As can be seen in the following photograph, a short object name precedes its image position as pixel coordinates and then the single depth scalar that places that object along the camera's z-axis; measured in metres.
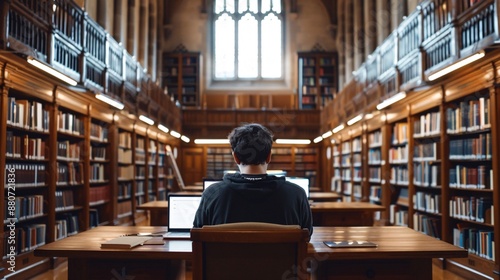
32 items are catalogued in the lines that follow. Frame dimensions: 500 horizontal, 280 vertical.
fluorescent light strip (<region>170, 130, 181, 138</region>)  12.35
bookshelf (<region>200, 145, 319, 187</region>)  15.08
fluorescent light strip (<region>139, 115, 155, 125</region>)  9.19
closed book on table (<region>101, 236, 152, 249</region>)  2.70
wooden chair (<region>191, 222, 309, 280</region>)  1.75
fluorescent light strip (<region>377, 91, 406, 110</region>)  6.47
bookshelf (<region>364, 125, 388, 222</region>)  8.55
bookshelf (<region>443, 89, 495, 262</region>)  5.10
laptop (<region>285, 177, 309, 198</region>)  5.62
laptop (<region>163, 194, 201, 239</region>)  3.31
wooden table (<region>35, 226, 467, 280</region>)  2.61
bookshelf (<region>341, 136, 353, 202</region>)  11.31
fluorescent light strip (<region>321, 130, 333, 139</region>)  12.11
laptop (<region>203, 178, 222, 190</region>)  4.94
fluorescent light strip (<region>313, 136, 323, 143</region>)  13.77
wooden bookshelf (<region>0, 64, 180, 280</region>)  5.20
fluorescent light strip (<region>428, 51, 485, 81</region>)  4.35
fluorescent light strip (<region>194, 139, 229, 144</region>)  14.64
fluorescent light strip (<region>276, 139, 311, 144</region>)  14.56
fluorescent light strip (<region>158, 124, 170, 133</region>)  10.84
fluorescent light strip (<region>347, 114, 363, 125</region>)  9.19
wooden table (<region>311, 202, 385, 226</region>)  5.69
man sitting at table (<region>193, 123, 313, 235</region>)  2.08
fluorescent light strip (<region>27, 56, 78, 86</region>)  4.45
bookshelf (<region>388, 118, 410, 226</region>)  7.58
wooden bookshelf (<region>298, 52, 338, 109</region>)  16.53
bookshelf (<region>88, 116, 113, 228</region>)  7.55
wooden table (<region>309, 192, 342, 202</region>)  7.21
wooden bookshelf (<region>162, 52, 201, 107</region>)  16.75
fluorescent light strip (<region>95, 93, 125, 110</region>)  6.58
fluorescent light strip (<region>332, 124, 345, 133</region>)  10.85
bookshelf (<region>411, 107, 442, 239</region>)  6.29
